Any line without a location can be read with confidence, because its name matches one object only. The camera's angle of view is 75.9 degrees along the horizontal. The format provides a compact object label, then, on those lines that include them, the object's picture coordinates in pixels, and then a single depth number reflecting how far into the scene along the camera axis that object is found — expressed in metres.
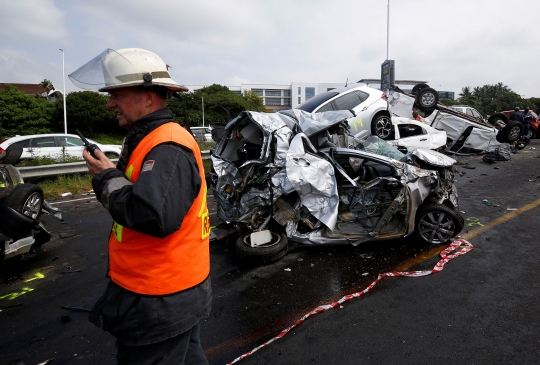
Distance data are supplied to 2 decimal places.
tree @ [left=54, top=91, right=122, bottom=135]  34.38
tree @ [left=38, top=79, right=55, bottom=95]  54.81
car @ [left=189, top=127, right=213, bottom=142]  20.51
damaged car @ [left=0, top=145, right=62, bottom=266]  4.02
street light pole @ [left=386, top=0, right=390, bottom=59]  14.14
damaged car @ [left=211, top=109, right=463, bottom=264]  4.63
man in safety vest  1.32
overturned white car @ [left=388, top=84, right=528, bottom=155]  12.46
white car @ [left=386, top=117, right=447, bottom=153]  9.79
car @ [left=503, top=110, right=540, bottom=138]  17.20
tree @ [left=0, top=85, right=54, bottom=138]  30.28
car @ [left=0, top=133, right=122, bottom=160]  10.90
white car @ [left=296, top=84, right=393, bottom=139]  9.30
